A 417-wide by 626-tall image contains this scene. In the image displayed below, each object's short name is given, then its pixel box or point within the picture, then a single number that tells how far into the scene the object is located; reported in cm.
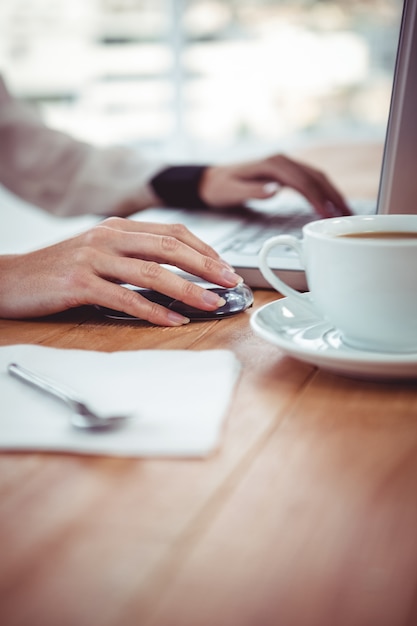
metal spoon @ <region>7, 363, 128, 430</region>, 44
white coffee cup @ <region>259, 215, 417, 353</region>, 51
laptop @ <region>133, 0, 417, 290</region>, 70
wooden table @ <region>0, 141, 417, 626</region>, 30
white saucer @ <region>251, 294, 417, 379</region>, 49
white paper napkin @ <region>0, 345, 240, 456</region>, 43
